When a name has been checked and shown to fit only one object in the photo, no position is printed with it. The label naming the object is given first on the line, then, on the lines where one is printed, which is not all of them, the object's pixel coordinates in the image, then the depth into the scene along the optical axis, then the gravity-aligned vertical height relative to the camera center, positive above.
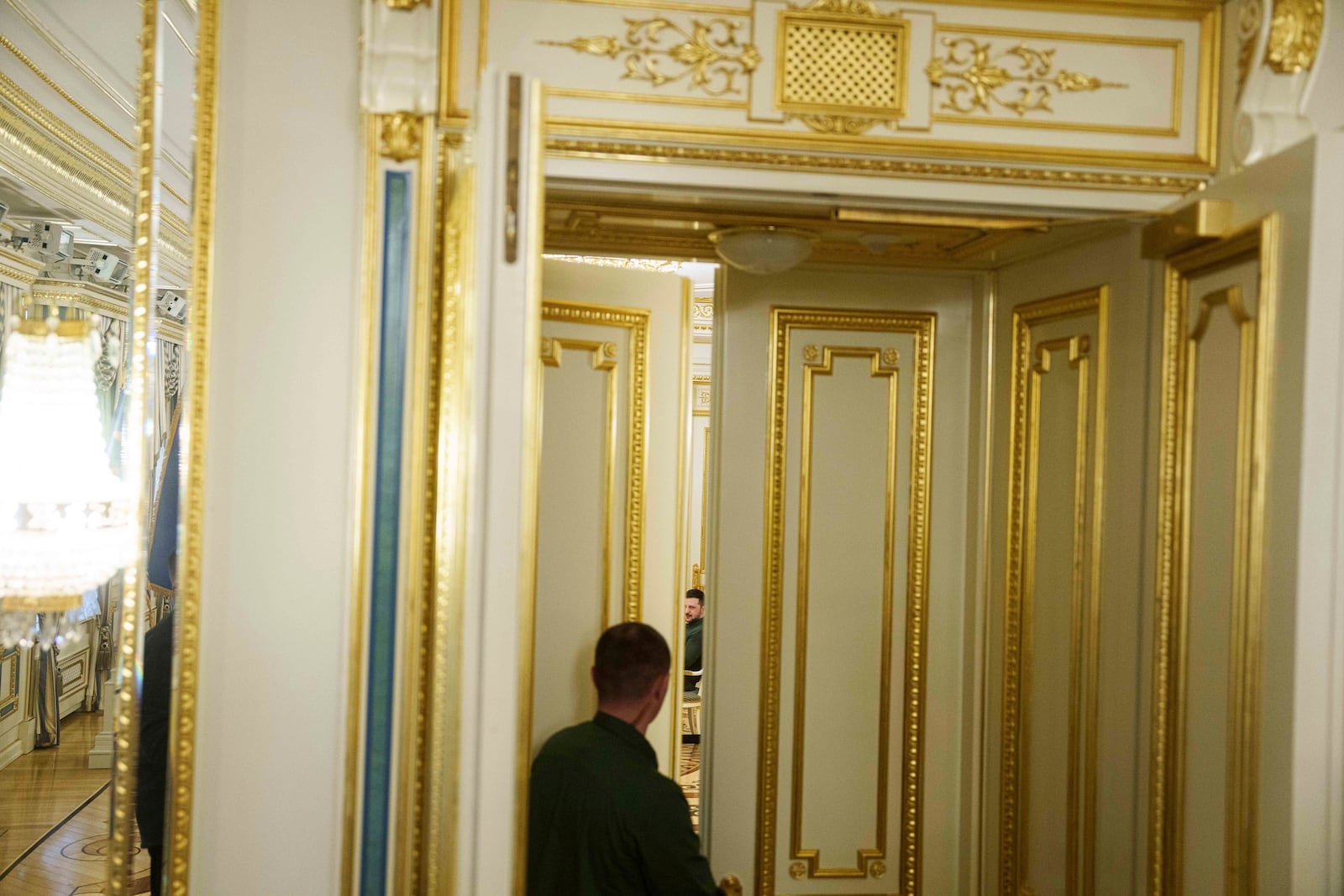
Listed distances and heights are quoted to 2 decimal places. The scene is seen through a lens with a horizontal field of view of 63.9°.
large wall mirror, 1.83 +0.02
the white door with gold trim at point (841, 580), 2.79 -0.33
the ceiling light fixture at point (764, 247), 2.40 +0.46
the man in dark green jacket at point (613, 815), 2.14 -0.74
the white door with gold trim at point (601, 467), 2.65 -0.04
